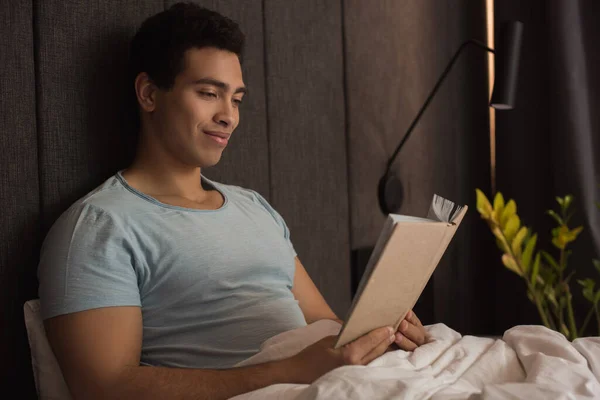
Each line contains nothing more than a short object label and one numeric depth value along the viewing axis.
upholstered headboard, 1.26
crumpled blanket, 0.93
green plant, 2.32
